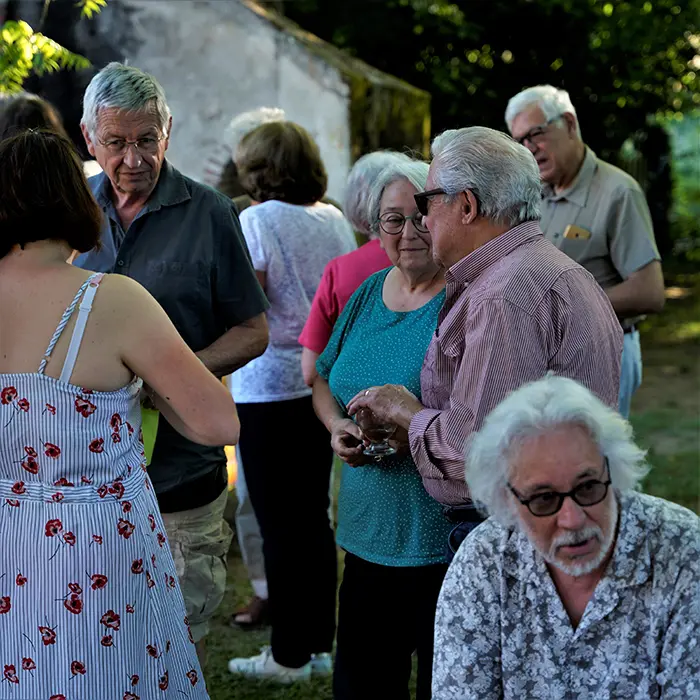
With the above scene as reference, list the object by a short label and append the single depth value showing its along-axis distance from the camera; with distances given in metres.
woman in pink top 3.91
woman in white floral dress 2.50
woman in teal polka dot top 3.14
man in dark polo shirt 3.36
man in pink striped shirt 2.67
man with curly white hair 2.23
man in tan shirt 4.77
